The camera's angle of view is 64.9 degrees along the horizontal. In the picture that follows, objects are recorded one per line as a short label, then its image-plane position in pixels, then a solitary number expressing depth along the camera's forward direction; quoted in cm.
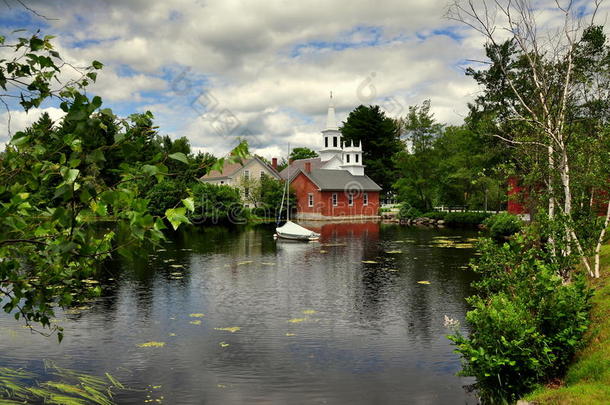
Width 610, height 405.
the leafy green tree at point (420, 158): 5981
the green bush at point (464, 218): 5269
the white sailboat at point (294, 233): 3925
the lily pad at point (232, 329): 1455
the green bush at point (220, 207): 6109
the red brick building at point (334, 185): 6444
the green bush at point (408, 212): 6066
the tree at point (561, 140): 1296
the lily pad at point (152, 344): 1305
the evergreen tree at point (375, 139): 8088
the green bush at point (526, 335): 896
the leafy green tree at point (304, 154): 11006
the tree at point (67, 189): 348
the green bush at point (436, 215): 5717
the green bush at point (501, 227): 3959
